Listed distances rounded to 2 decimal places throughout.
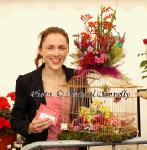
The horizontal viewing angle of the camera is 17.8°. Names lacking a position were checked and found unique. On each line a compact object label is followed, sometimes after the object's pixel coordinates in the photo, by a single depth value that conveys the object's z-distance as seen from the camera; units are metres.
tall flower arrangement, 2.26
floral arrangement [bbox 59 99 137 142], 2.03
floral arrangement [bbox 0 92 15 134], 3.53
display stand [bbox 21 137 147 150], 1.84
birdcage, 2.13
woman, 2.49
